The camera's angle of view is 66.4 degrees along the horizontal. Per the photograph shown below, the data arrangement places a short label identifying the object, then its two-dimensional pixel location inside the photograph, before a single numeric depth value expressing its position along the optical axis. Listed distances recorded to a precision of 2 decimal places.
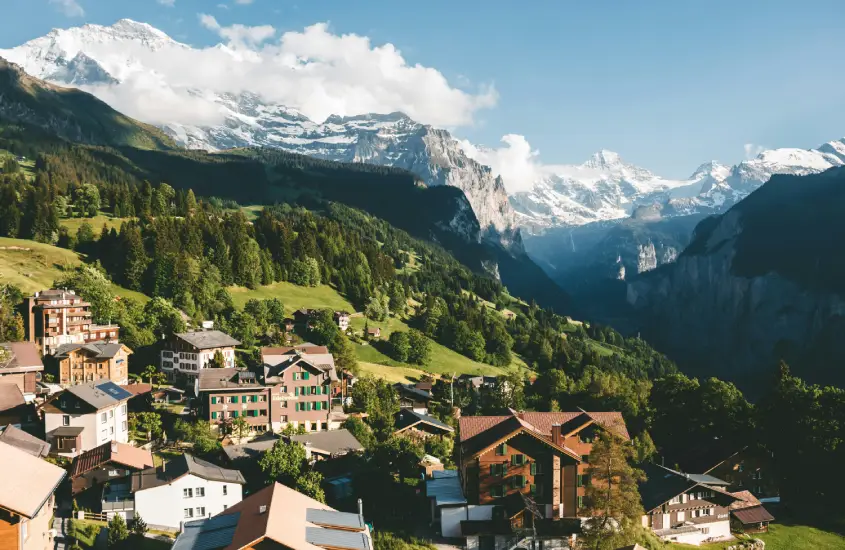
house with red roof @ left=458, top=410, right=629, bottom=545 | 56.00
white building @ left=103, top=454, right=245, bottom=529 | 51.44
